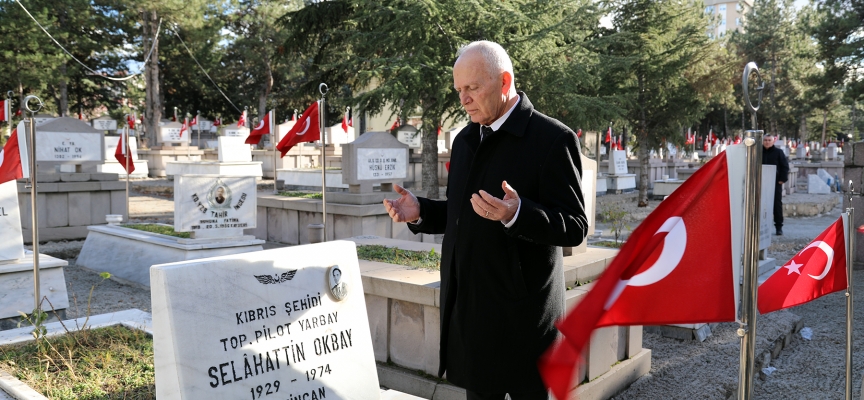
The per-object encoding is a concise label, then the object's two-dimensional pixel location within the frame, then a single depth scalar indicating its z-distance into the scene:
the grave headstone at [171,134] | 27.66
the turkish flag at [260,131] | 11.78
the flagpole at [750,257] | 1.99
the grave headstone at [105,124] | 29.38
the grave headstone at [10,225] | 6.07
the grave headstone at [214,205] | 7.95
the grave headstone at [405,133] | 22.14
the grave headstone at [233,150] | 19.67
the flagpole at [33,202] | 5.31
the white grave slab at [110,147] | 22.76
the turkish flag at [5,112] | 14.36
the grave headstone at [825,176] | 26.17
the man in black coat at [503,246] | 2.30
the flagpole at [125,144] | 12.20
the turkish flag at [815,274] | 3.77
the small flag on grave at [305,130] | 9.27
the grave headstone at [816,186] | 24.23
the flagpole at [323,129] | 7.49
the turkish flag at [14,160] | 5.81
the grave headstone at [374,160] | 10.31
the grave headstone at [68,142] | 11.80
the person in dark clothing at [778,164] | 11.11
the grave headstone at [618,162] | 22.69
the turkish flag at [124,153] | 12.37
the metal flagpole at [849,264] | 3.68
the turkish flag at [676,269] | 1.99
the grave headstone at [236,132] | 25.16
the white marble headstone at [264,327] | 2.49
